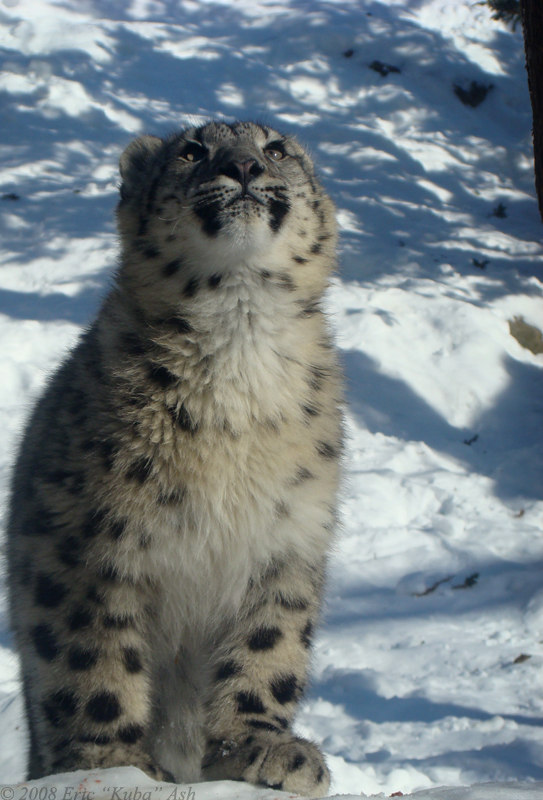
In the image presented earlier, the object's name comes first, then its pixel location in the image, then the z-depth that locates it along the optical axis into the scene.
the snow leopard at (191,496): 4.82
